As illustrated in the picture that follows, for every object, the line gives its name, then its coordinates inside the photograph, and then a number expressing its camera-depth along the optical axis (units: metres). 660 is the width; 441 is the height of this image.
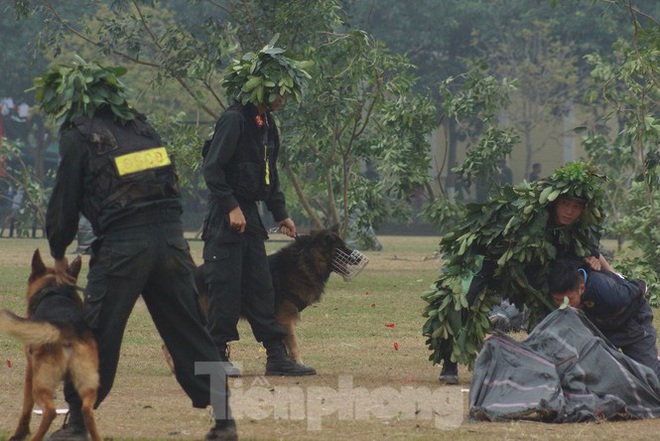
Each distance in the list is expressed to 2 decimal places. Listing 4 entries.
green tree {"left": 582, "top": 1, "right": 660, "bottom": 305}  29.86
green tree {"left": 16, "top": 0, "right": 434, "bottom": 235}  35.97
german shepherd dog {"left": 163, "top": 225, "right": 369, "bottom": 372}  19.78
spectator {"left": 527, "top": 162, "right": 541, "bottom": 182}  104.87
